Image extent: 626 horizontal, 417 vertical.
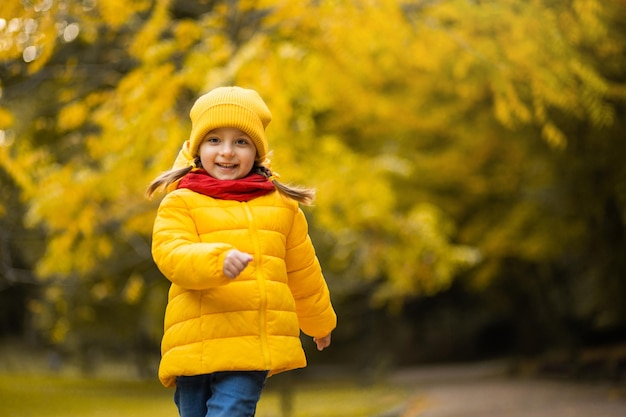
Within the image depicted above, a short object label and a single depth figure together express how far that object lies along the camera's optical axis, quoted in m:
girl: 3.33
